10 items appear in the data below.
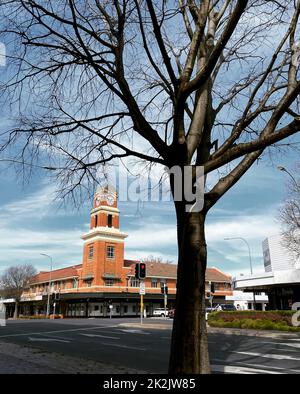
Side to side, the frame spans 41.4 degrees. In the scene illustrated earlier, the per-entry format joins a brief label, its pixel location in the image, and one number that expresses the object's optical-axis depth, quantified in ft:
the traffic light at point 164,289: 120.39
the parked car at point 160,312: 205.88
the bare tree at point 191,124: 16.92
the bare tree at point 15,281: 282.36
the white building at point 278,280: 114.01
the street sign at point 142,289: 102.04
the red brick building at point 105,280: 213.21
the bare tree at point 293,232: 108.58
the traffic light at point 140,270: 88.33
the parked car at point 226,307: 176.24
